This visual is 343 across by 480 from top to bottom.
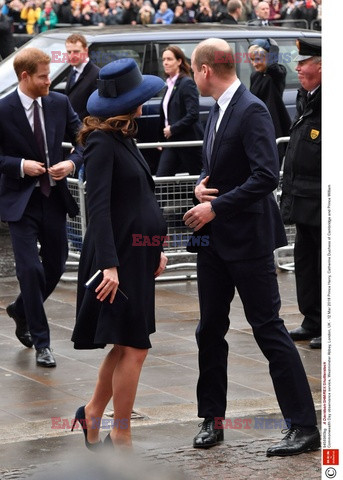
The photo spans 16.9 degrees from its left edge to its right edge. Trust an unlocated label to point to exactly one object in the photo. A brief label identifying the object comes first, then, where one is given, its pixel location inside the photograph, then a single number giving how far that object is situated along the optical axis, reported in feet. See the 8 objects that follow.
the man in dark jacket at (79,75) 39.78
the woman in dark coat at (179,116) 39.42
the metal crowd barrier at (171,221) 34.94
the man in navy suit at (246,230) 18.85
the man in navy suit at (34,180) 25.04
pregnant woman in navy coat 18.16
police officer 25.61
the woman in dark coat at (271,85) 40.19
